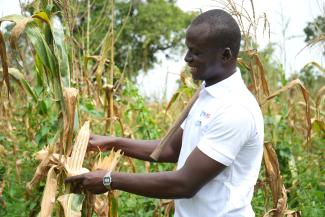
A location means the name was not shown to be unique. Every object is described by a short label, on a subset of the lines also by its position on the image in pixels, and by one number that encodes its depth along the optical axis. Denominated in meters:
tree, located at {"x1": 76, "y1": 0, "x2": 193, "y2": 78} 24.58
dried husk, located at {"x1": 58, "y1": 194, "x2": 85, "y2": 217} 2.17
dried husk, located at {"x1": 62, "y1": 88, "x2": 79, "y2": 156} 2.20
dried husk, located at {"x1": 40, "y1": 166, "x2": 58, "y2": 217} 2.17
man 1.99
